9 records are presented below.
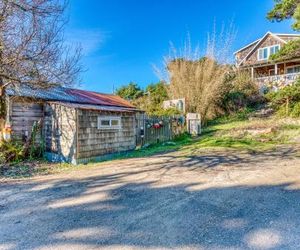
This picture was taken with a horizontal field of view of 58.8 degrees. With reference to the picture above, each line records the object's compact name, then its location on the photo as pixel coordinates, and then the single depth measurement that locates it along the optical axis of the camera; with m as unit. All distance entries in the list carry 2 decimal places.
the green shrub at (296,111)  15.22
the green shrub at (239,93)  19.58
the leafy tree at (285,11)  10.69
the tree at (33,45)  8.15
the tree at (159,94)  19.86
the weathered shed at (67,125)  9.55
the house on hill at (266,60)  26.69
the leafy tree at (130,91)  28.77
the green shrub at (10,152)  8.97
